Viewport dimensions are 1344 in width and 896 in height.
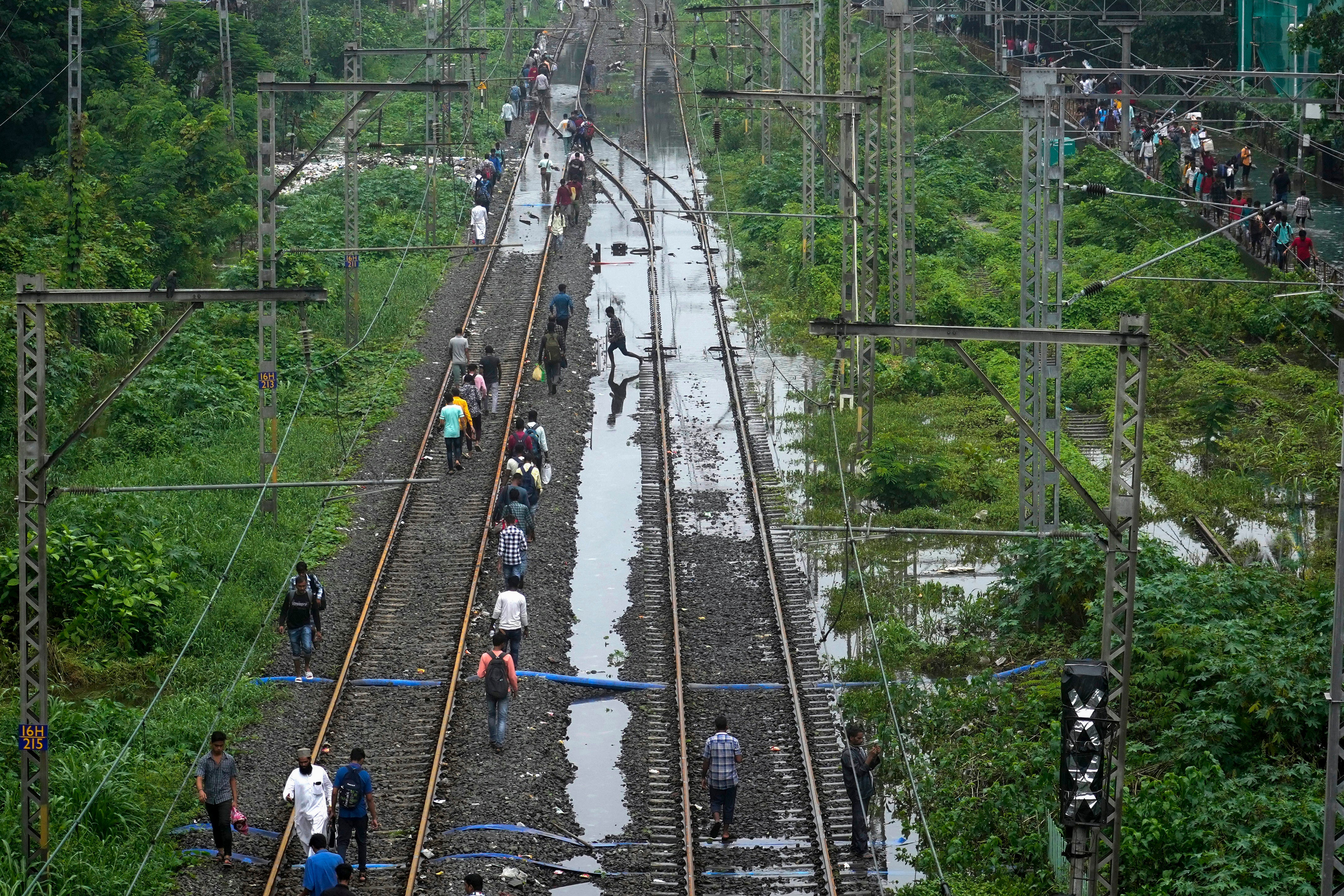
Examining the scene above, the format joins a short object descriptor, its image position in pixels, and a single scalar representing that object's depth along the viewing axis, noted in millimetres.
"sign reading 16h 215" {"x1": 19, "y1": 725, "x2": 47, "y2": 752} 14328
